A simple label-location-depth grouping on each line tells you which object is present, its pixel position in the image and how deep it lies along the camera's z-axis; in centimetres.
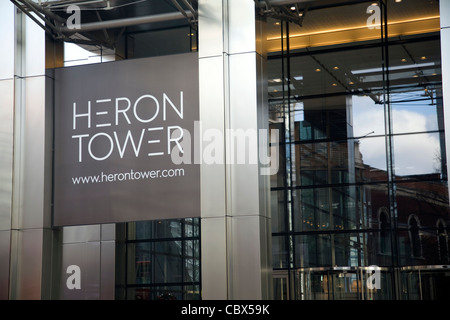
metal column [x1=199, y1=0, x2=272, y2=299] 1470
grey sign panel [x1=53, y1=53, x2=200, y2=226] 1563
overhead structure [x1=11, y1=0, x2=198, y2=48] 1631
